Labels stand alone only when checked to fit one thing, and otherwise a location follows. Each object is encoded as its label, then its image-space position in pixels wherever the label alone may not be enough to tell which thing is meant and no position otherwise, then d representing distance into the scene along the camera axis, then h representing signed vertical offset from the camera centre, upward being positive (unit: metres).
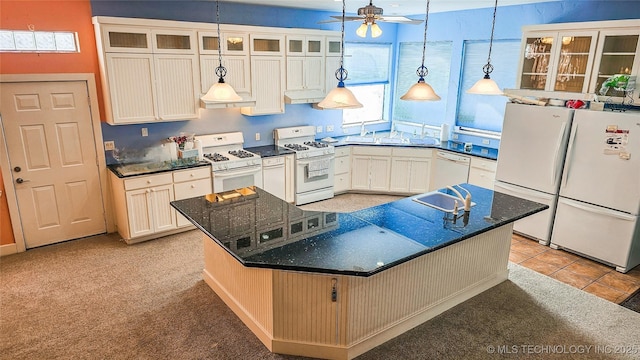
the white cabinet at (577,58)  4.48 +0.39
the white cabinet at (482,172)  5.77 -1.17
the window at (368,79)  7.23 +0.16
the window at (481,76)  6.07 +0.17
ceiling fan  3.30 +0.58
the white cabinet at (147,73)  4.68 +0.13
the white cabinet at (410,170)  6.62 -1.32
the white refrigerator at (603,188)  4.36 -1.07
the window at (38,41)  4.35 +0.45
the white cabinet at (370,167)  6.76 -1.32
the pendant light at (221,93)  3.64 -0.07
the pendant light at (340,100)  3.25 -0.10
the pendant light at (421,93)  3.48 -0.04
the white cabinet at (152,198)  4.89 -1.40
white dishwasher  6.15 -1.23
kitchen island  2.88 -1.37
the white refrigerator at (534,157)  4.86 -0.82
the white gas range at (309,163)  6.29 -1.17
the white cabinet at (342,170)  6.72 -1.36
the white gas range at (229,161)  5.48 -1.01
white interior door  4.60 -0.89
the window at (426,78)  7.01 +0.19
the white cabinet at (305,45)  6.01 +0.61
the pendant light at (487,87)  3.69 +0.02
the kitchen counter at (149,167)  4.90 -1.03
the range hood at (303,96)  6.19 -0.14
